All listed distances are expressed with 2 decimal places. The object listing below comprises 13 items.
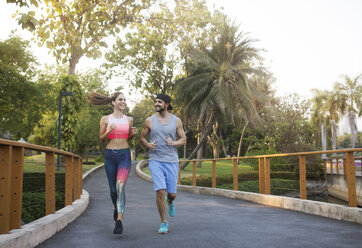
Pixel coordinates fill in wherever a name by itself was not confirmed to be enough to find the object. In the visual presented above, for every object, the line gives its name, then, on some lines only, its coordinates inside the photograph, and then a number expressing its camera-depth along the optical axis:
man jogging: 5.18
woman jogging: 5.23
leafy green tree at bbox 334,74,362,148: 44.56
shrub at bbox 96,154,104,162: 52.72
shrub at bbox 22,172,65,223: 5.35
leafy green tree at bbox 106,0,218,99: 27.67
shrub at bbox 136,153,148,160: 62.32
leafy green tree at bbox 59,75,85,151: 23.39
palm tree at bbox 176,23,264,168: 27.22
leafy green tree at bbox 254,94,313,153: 36.94
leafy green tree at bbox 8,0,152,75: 9.59
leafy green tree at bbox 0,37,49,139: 27.78
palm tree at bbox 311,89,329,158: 50.03
